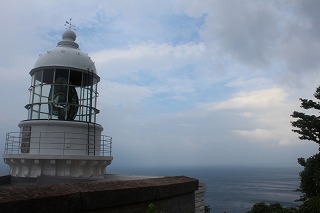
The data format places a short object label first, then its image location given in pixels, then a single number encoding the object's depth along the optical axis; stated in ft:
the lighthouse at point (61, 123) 24.91
